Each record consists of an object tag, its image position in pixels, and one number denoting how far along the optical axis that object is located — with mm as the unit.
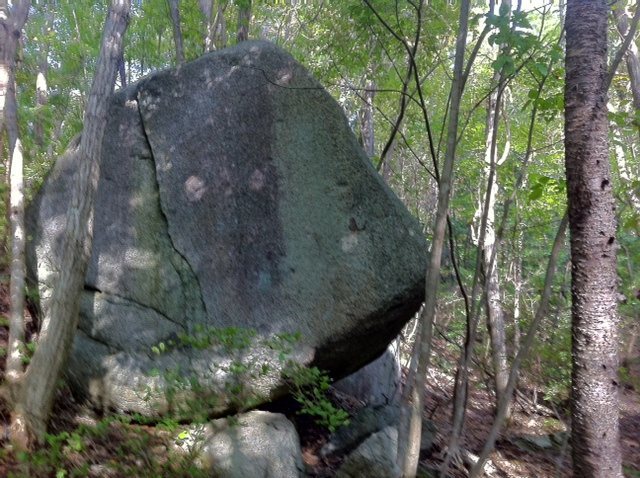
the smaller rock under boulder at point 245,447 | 4738
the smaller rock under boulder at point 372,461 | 5023
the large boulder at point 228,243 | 5125
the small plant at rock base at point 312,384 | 4812
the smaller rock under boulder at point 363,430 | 5742
